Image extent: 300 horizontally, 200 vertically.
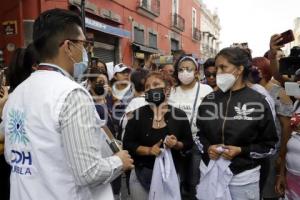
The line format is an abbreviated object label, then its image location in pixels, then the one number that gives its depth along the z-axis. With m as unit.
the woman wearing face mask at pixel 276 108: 3.62
